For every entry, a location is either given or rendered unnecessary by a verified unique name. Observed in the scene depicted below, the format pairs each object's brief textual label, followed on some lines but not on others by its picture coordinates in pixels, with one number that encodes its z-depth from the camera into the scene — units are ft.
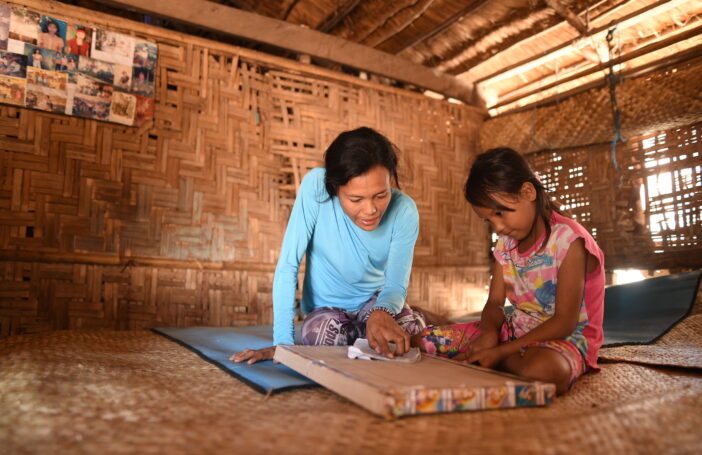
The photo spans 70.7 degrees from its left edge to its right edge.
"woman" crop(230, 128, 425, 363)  5.88
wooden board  3.55
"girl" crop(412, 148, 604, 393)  5.13
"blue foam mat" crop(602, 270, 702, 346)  8.80
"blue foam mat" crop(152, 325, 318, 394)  4.76
